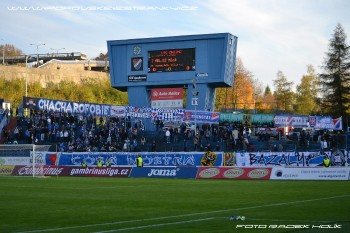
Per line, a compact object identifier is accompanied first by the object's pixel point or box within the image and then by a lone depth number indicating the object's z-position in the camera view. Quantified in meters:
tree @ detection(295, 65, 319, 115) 113.06
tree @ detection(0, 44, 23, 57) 164.25
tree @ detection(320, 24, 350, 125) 86.88
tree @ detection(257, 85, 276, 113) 111.41
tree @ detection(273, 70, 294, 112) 111.92
